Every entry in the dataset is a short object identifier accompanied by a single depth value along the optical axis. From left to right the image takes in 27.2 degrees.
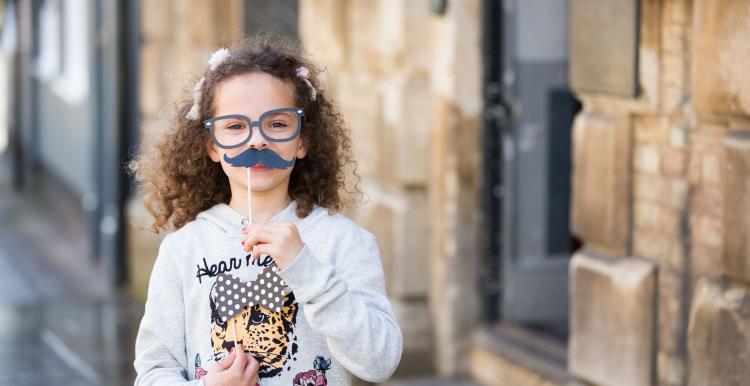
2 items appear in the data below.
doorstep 6.82
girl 2.99
